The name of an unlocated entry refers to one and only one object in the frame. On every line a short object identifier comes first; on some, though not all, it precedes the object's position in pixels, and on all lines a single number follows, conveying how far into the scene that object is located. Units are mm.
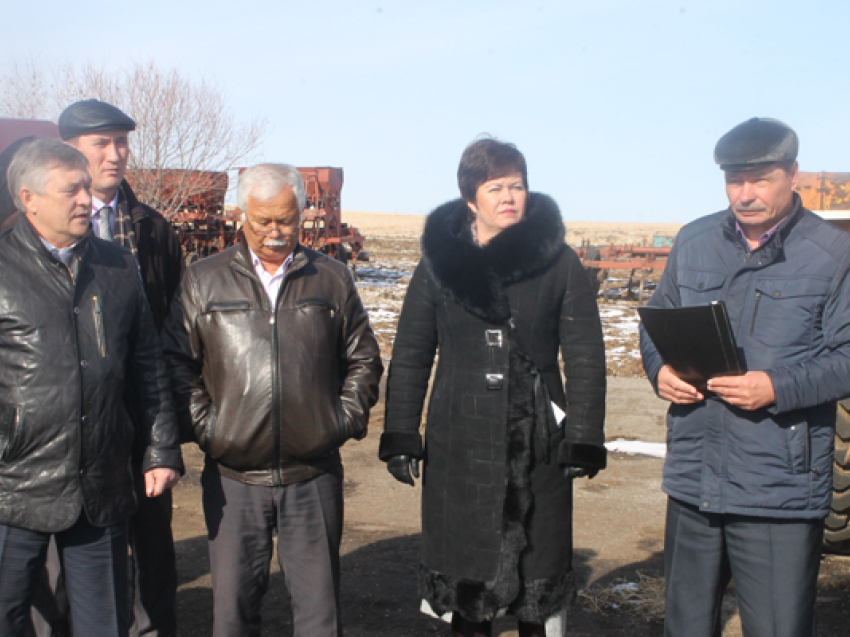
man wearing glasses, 2654
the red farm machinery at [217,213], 18234
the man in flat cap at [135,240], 3010
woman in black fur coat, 2748
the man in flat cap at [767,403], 2416
